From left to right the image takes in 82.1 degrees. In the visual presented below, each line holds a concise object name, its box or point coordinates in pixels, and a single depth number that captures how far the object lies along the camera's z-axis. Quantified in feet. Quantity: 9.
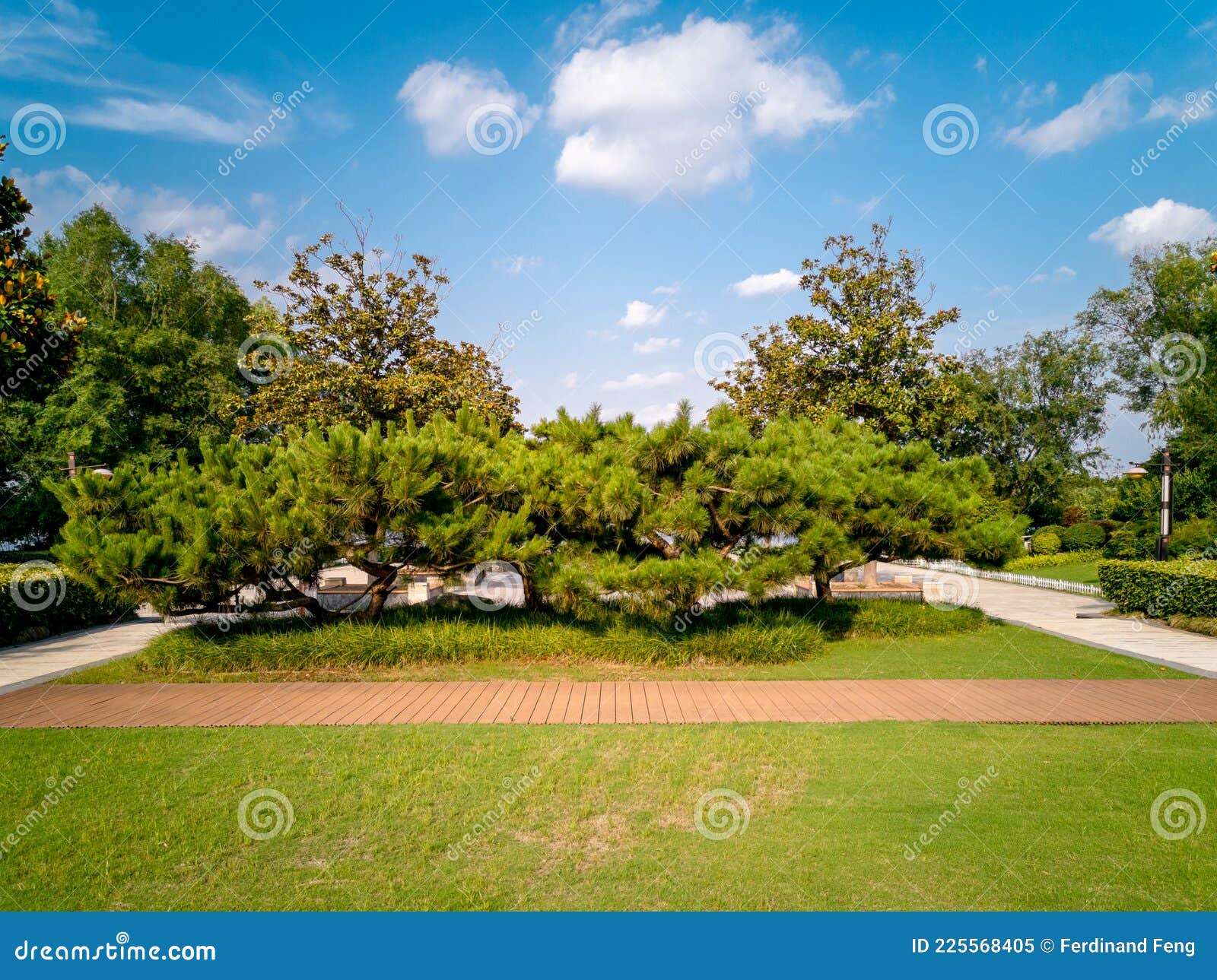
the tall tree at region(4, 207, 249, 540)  69.46
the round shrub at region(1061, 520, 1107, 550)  86.02
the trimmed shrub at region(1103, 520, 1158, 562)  66.85
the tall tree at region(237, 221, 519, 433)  59.77
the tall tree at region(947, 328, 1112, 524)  116.06
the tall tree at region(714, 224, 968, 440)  57.57
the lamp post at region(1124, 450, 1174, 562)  45.24
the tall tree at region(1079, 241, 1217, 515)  67.41
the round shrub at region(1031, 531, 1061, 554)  90.12
